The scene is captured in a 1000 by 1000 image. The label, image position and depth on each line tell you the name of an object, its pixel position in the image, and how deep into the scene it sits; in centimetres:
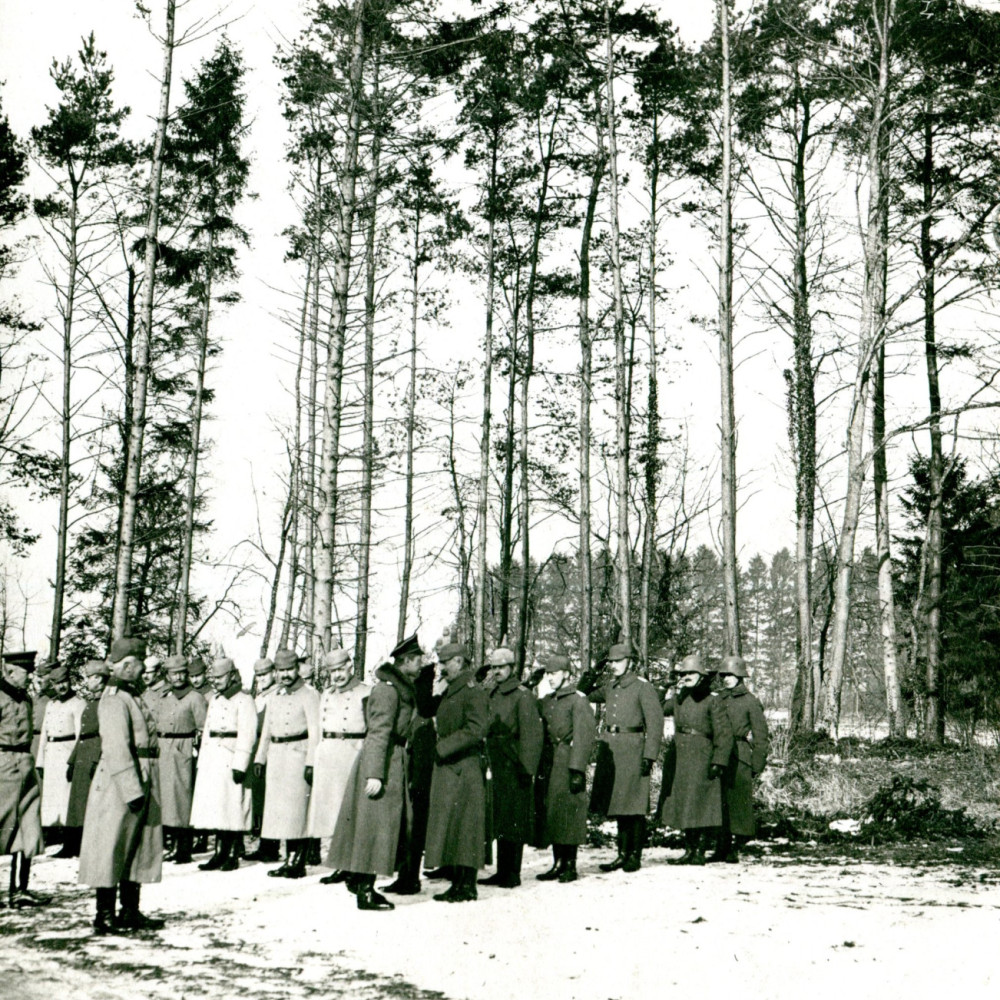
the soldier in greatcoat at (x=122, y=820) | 727
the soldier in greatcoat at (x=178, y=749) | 1056
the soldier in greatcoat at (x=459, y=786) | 840
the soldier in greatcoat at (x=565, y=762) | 967
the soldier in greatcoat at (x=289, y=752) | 1003
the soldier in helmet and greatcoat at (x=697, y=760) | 1040
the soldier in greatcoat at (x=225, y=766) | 1023
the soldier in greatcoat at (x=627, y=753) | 1022
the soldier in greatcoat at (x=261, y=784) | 1072
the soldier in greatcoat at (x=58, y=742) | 1172
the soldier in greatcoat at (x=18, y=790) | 845
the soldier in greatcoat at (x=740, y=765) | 1064
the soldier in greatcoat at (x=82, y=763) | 1063
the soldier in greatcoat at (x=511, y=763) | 927
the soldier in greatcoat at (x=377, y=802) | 802
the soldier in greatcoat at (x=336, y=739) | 949
